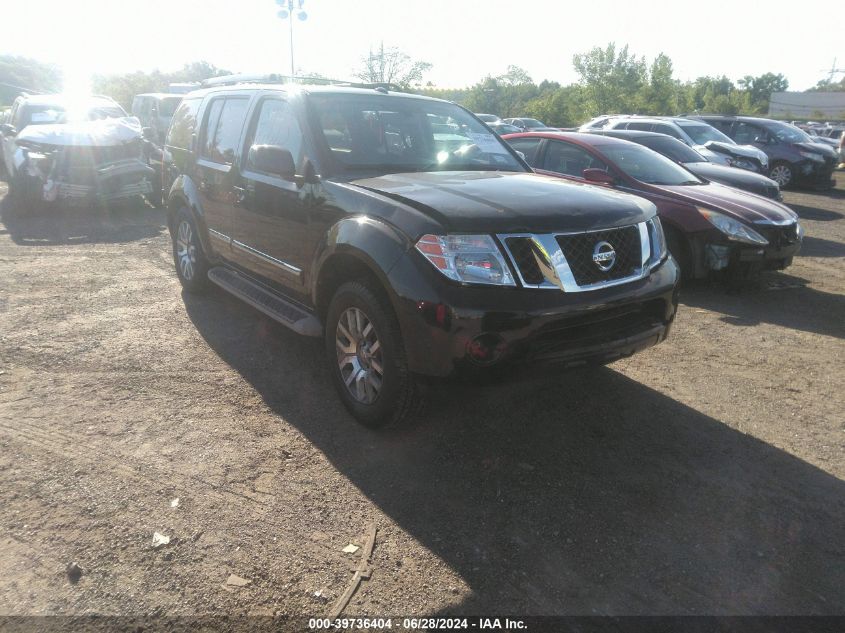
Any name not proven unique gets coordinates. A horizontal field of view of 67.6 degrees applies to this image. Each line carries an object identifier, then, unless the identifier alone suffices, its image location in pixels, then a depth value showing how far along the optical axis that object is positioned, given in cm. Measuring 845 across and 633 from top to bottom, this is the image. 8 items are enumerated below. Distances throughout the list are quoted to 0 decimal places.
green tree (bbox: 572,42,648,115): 4997
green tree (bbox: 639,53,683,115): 4606
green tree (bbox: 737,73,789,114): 9398
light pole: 2053
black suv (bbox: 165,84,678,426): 301
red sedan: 632
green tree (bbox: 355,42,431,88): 3941
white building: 7569
